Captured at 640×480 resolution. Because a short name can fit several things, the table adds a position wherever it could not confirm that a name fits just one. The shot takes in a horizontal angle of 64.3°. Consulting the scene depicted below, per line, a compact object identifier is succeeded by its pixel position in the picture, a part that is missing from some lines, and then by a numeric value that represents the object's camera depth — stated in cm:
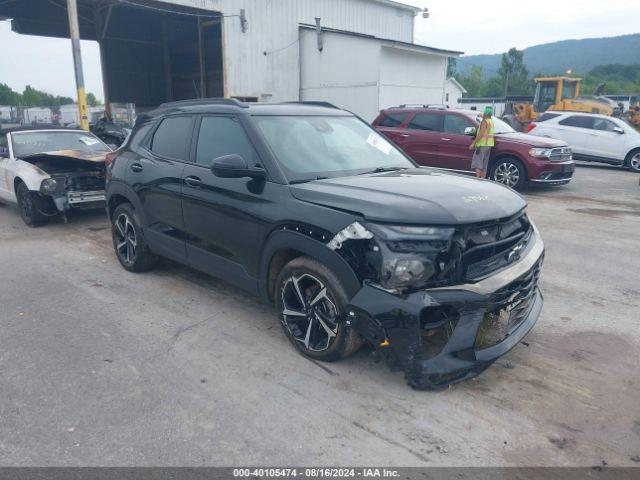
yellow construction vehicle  2066
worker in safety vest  1056
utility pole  1345
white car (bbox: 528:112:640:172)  1480
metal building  1856
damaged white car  802
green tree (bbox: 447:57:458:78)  6449
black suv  313
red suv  1084
